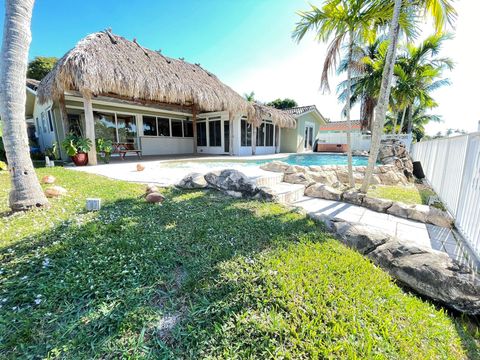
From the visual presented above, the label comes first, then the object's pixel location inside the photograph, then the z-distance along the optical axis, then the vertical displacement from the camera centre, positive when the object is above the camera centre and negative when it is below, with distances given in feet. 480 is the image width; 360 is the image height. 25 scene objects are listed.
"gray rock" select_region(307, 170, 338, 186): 19.22 -3.02
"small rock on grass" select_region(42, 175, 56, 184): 14.82 -2.52
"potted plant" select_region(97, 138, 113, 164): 26.18 -0.46
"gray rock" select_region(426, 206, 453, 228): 10.21 -3.66
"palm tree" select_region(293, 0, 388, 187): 13.64 +8.46
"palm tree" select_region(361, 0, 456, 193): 12.11 +6.91
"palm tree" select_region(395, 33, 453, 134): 39.96 +15.15
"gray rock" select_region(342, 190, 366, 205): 13.30 -3.39
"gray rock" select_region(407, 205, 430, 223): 10.81 -3.55
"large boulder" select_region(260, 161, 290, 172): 20.59 -2.24
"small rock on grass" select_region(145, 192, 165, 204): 11.43 -2.93
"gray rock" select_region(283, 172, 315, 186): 16.78 -2.79
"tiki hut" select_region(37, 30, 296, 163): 21.66 +7.88
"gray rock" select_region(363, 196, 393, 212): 12.20 -3.52
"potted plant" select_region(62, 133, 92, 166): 23.18 -0.31
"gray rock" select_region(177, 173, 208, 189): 14.42 -2.63
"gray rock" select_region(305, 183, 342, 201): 14.29 -3.35
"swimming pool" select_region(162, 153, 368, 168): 27.55 -2.72
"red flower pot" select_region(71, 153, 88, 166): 23.77 -1.67
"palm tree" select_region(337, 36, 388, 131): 40.94 +12.67
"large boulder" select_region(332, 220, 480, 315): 5.49 -3.68
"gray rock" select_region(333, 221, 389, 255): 7.63 -3.51
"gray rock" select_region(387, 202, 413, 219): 11.30 -3.58
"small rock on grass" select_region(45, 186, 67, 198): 11.60 -2.68
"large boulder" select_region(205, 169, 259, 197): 12.91 -2.40
